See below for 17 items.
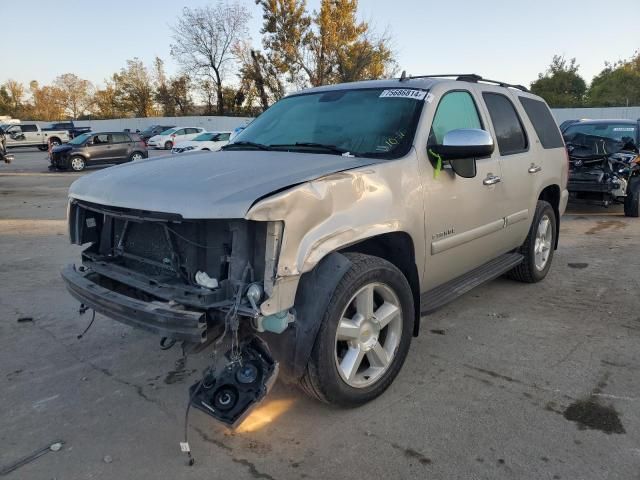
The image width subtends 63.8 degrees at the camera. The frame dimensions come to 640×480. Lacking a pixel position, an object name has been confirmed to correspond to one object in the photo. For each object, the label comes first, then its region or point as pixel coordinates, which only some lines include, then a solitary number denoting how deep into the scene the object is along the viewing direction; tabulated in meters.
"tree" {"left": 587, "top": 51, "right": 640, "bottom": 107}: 46.03
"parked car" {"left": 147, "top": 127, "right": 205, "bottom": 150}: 33.62
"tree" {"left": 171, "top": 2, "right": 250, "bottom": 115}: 49.59
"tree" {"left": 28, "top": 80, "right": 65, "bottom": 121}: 88.75
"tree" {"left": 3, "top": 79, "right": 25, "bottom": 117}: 84.24
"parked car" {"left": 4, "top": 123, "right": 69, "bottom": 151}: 36.34
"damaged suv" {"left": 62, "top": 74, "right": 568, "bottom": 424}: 2.50
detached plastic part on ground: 2.46
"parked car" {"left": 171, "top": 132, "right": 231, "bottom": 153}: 27.55
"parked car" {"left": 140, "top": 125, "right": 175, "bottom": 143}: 42.21
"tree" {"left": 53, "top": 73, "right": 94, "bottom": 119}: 89.62
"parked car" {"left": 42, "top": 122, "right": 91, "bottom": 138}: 40.58
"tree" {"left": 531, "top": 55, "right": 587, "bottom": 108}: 51.34
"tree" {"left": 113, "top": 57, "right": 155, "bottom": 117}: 62.65
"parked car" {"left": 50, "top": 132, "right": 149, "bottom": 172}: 21.09
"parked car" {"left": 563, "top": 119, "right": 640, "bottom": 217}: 9.13
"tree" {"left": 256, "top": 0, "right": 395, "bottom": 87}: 39.88
